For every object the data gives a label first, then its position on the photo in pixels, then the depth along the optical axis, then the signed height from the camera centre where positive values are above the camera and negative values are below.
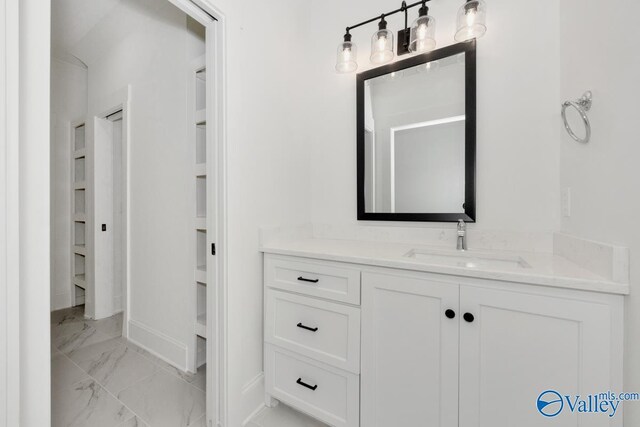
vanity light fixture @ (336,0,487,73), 1.32 +0.95
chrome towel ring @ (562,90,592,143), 1.04 +0.39
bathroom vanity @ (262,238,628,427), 0.88 -0.49
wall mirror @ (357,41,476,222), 1.49 +0.43
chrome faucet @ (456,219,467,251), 1.44 -0.14
